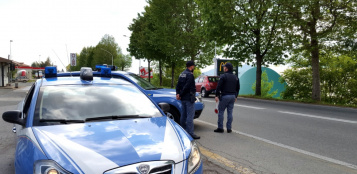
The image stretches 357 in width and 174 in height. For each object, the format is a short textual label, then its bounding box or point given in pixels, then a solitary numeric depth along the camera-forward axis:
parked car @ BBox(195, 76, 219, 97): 21.50
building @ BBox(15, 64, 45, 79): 86.50
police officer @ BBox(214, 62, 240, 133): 7.05
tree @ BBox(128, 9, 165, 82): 37.22
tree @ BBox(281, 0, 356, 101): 14.92
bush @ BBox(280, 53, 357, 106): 20.55
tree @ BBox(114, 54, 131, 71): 78.94
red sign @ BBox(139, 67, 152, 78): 31.92
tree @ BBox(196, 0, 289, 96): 17.84
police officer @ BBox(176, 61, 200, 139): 6.36
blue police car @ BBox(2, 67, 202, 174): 2.30
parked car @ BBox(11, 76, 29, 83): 68.38
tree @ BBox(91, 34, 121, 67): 83.12
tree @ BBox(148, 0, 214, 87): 31.20
